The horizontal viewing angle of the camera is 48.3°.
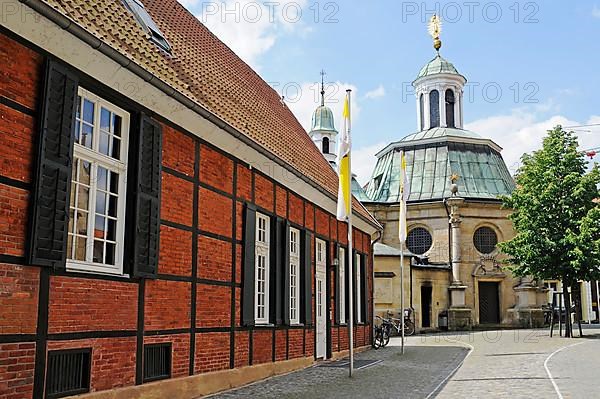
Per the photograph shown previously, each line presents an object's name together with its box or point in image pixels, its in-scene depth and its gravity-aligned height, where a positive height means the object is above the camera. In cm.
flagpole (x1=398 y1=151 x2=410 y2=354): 1914 +296
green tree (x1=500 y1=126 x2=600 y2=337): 2659 +388
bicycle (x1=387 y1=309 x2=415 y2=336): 3109 -72
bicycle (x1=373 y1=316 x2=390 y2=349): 2225 -89
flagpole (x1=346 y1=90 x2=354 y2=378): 1332 +140
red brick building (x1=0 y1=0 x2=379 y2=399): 667 +125
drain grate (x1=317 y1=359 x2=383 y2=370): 1562 -130
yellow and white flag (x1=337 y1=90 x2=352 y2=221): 1439 +305
